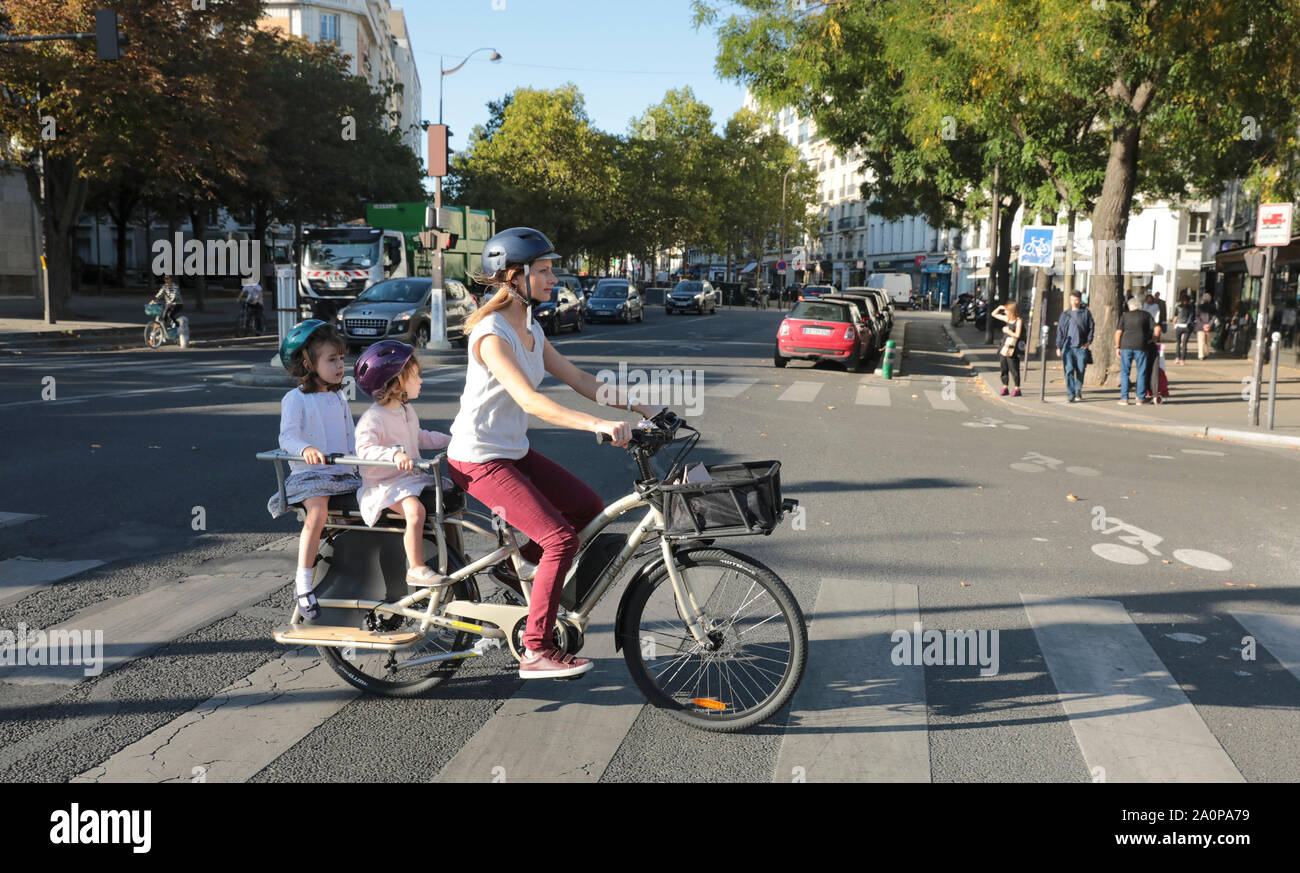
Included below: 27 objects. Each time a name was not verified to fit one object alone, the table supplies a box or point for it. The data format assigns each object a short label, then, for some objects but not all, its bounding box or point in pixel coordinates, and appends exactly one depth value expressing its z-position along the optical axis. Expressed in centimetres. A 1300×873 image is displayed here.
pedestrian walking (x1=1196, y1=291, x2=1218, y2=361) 2627
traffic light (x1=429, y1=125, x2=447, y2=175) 2091
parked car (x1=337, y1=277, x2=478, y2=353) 2067
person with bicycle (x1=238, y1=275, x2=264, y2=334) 2918
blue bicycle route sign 2011
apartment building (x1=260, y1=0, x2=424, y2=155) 7794
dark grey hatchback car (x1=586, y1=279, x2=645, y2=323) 3719
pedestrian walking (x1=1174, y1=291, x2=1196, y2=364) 2556
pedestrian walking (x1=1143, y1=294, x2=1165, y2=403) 1653
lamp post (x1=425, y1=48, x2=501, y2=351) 2084
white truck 2611
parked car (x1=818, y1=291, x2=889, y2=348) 2347
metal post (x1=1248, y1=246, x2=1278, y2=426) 1355
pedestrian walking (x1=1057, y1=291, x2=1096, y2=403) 1702
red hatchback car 2117
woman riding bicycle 374
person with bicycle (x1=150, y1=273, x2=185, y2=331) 2317
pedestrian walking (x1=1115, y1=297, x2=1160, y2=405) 1593
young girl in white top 407
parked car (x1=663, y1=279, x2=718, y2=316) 4788
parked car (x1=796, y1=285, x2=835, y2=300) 5388
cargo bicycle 368
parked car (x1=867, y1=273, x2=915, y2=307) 6612
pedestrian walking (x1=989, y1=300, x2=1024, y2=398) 1773
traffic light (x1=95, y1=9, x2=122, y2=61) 1719
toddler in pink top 398
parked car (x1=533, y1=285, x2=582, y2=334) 2920
